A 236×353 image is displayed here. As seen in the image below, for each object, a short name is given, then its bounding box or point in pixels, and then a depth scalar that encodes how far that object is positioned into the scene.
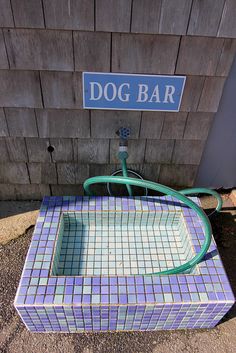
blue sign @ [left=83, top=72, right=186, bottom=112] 2.01
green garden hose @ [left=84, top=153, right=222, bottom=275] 1.87
